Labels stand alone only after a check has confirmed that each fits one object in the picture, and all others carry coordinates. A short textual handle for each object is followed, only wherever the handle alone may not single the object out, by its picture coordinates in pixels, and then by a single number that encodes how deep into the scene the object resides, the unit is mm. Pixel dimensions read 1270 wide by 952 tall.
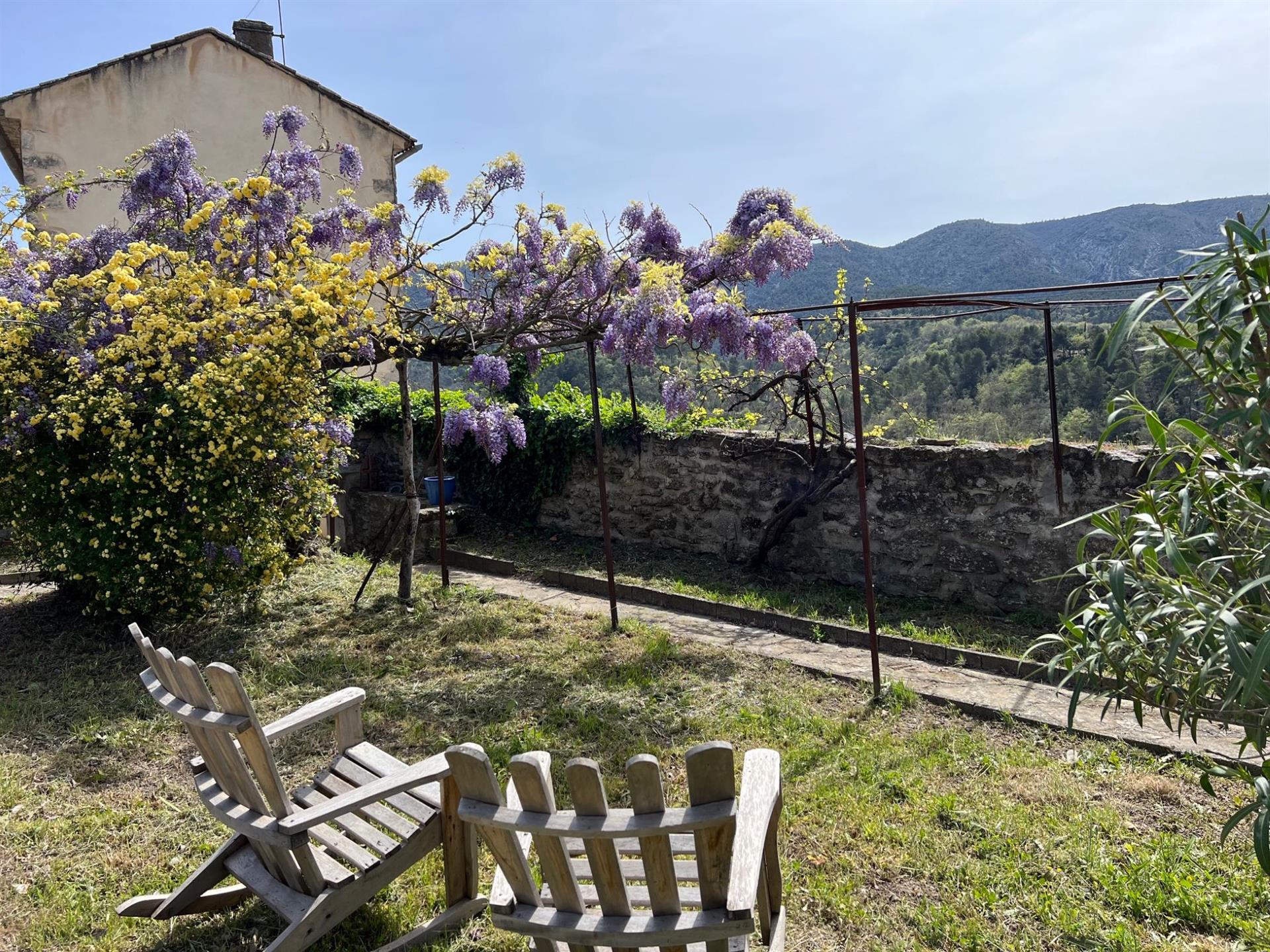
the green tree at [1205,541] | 1894
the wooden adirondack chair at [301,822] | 2533
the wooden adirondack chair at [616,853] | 1893
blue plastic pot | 10016
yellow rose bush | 5453
